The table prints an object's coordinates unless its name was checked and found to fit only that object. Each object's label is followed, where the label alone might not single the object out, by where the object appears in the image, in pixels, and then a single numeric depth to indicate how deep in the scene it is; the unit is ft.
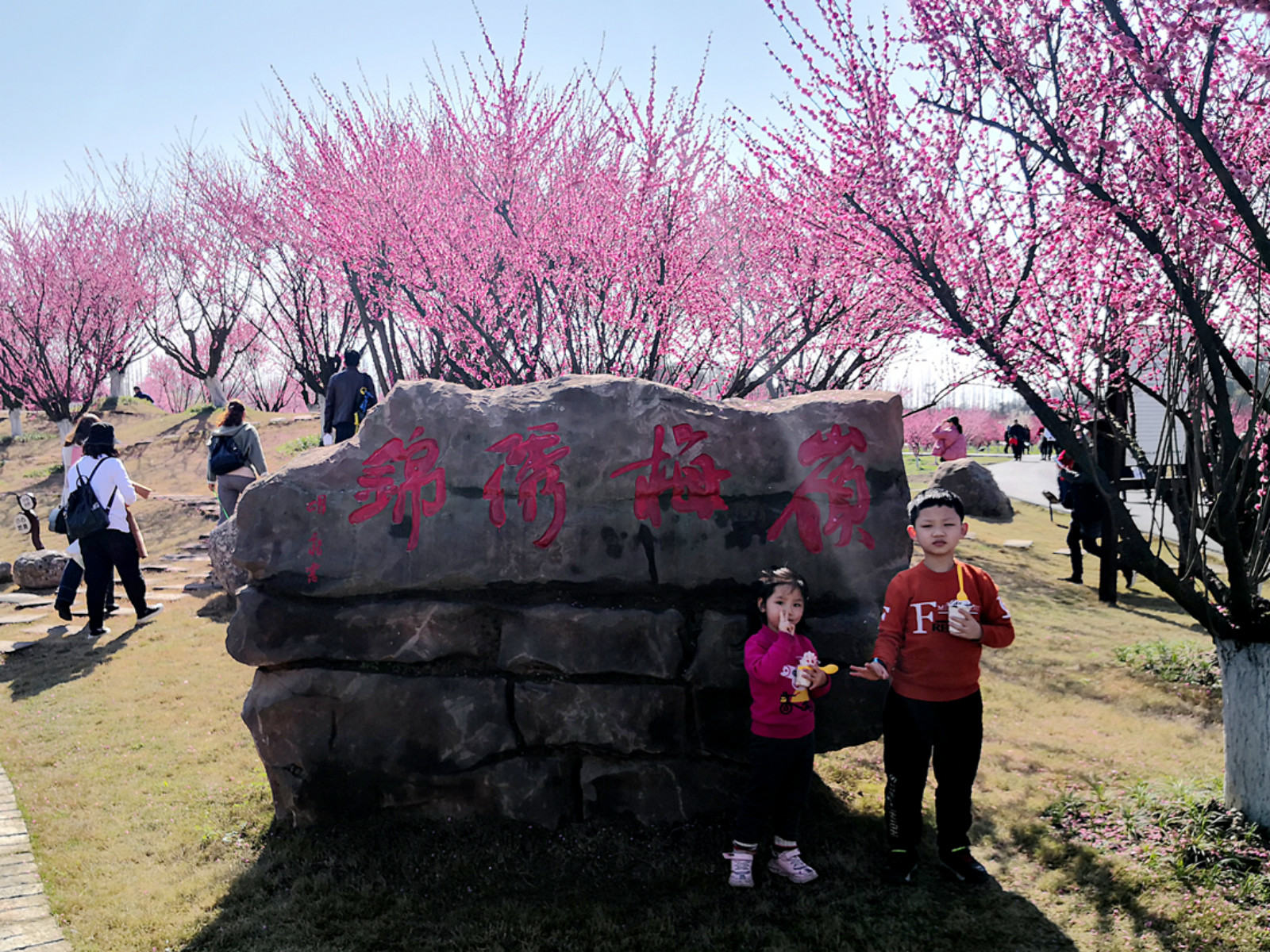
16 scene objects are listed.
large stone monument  12.39
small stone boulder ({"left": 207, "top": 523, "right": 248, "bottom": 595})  23.75
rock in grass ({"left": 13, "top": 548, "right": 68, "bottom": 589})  29.50
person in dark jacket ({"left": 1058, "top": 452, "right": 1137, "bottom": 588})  29.22
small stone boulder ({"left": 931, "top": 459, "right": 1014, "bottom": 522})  46.47
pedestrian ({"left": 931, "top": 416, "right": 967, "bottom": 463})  43.65
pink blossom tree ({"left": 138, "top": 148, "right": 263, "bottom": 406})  59.06
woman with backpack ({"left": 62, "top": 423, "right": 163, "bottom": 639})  22.04
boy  10.62
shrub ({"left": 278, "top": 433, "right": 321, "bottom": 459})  52.26
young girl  10.75
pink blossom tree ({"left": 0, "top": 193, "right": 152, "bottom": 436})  64.59
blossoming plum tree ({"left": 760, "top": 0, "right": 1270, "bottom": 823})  11.28
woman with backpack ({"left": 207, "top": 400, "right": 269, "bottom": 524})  24.80
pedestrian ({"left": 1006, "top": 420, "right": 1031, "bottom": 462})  90.07
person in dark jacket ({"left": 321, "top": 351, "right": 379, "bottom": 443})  24.94
